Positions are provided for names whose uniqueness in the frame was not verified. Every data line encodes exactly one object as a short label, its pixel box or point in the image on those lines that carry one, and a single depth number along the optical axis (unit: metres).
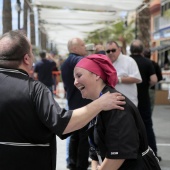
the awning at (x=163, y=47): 19.33
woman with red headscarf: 2.21
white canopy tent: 11.65
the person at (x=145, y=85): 5.82
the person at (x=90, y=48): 5.73
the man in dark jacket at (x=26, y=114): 2.25
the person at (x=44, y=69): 11.60
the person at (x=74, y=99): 5.10
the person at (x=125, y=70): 5.35
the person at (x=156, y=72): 6.50
